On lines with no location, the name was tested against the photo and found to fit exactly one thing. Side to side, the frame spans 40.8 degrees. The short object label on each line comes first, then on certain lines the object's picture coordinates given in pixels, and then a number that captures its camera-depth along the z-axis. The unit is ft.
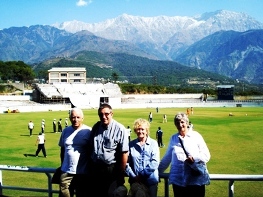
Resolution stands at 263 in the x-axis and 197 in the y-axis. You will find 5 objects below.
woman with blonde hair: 19.94
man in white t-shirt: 21.75
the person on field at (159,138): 84.52
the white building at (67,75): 586.86
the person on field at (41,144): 72.33
